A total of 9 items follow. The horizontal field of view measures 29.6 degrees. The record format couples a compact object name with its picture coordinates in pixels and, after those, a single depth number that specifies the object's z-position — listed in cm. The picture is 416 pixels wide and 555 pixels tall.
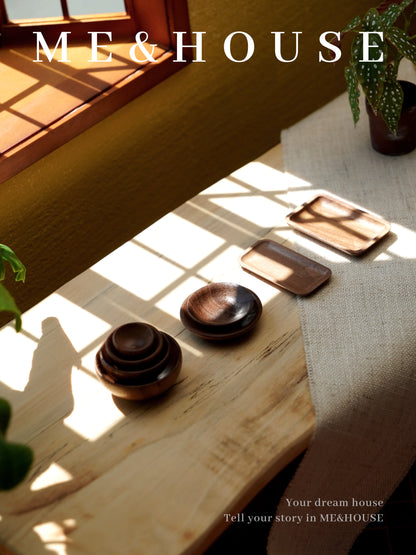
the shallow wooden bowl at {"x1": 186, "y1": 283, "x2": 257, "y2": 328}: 174
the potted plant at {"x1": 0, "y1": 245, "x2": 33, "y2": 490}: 123
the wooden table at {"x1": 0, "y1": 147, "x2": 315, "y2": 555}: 141
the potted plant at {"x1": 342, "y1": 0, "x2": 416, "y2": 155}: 196
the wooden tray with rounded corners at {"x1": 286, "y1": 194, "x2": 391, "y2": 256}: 194
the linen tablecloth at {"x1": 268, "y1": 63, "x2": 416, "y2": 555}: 163
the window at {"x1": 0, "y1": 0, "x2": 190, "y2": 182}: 218
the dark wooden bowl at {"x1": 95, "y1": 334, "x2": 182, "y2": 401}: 157
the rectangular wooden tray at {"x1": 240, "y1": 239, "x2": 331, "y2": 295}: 184
